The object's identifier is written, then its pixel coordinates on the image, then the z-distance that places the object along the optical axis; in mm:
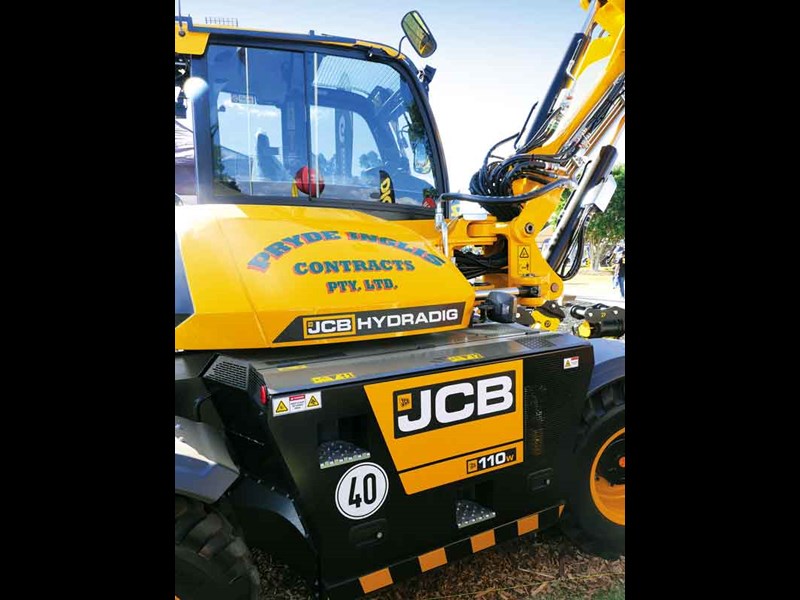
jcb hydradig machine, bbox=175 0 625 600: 1929
